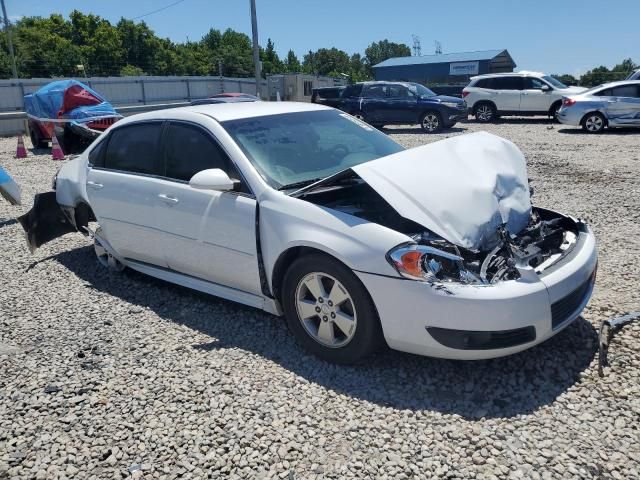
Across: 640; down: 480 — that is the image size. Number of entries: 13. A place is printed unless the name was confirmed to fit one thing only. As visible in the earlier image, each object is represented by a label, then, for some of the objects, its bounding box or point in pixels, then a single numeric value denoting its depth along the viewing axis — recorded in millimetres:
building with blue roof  49906
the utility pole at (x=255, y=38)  23500
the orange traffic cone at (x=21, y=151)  14414
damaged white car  2977
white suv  18781
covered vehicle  14141
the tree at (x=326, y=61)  118931
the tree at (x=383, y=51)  147750
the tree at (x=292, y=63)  106062
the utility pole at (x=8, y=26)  30803
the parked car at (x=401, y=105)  17438
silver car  14758
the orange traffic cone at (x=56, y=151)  13695
